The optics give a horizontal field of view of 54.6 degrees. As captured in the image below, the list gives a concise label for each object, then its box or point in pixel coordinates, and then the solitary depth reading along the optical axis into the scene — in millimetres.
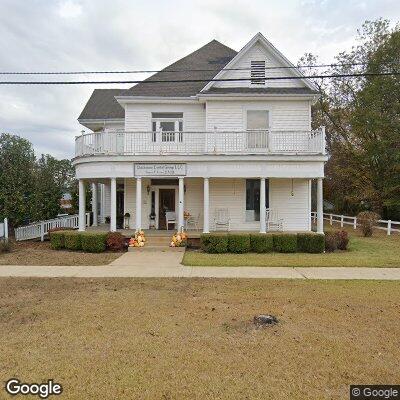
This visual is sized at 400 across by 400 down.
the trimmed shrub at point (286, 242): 16203
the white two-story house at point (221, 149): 17812
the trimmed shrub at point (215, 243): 15883
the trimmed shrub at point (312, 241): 16250
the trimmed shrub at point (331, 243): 16719
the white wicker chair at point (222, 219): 19516
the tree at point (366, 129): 30641
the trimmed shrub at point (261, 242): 16156
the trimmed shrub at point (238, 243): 15992
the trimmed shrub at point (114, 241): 16594
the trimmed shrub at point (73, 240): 16719
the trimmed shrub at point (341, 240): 17011
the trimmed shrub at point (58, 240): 17219
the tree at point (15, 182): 20422
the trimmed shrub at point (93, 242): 16422
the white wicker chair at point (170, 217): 20072
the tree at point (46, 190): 21250
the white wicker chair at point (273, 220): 19594
